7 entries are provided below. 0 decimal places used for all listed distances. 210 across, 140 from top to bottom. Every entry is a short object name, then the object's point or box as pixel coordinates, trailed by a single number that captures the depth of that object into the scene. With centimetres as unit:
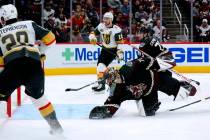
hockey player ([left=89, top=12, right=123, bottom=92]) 1025
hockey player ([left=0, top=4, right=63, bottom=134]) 569
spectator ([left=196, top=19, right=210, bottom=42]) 1502
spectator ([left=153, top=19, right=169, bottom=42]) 1498
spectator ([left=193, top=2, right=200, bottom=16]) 1605
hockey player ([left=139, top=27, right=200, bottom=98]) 755
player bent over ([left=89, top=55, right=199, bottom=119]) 738
